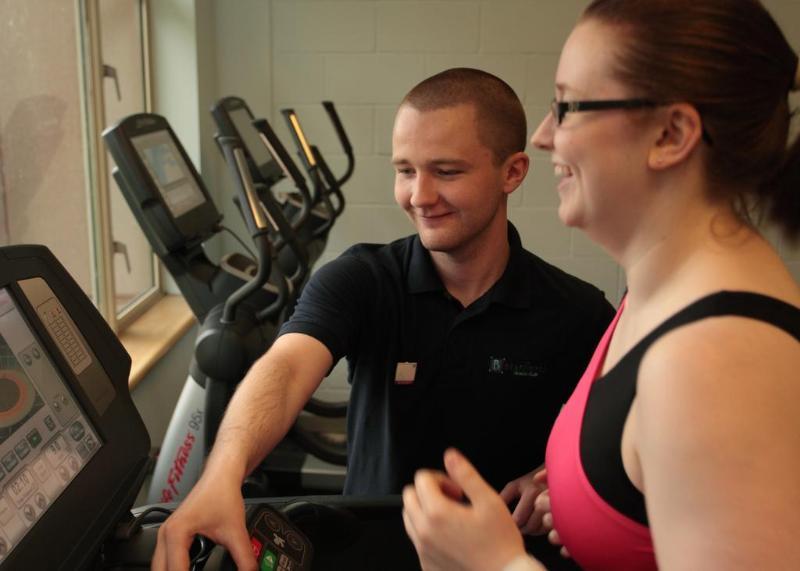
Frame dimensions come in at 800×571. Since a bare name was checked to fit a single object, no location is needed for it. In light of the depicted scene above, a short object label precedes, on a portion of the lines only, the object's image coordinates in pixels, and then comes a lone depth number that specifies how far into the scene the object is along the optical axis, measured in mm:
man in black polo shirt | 1437
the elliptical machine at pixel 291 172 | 2531
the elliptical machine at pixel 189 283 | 1927
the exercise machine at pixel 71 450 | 704
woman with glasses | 640
